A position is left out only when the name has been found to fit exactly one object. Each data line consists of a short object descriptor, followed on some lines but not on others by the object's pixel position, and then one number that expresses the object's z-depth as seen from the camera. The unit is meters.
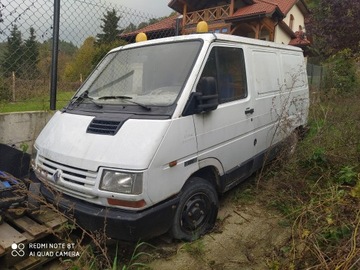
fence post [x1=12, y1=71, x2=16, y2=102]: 4.62
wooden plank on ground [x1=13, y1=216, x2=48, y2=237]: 2.87
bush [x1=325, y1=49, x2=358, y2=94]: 13.65
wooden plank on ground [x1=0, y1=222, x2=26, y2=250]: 2.66
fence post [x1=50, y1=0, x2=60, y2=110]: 4.42
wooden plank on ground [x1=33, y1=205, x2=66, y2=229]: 3.02
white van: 2.57
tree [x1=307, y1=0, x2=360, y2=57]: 9.51
